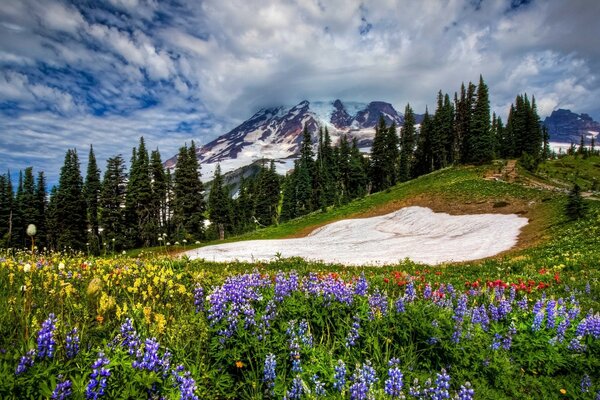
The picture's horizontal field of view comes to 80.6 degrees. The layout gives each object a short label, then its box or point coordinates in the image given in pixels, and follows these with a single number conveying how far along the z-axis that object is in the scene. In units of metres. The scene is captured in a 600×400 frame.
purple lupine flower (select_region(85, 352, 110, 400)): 2.94
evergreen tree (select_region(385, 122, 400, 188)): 91.19
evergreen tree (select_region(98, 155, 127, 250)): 62.78
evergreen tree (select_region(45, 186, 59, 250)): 65.75
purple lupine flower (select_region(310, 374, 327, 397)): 3.52
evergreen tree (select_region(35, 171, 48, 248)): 68.69
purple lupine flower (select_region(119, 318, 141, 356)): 3.48
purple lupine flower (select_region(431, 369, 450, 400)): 3.36
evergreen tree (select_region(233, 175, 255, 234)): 97.62
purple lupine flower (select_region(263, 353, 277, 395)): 3.76
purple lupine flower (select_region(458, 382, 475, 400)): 3.23
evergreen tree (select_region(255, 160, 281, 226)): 93.12
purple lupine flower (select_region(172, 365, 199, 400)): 3.24
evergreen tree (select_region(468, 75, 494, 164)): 66.44
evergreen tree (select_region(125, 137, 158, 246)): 64.25
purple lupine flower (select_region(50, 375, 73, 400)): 2.81
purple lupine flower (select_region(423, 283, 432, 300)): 6.58
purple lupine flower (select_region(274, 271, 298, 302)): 5.17
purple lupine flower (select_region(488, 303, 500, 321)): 5.63
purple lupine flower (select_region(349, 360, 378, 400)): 3.29
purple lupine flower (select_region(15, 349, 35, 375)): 2.88
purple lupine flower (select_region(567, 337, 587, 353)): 4.98
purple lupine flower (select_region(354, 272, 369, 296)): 5.62
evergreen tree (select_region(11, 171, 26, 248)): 67.38
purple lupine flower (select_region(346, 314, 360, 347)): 4.48
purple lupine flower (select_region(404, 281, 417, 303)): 5.81
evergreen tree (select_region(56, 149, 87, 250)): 63.16
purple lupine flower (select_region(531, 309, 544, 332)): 5.14
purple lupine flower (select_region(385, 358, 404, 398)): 3.46
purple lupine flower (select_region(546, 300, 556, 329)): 5.35
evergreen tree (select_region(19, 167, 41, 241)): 68.00
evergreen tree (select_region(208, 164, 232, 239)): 85.56
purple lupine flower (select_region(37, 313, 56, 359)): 3.10
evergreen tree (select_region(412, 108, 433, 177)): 92.38
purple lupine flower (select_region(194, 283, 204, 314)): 5.15
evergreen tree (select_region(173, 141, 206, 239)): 61.28
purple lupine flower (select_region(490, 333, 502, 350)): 4.63
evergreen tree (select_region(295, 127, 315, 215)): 90.95
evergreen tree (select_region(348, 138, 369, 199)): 93.64
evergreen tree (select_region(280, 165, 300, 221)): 89.94
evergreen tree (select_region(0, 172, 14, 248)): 68.64
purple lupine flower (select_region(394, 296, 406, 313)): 5.05
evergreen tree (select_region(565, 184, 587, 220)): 23.23
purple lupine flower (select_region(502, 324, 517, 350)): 4.79
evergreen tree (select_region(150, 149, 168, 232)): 67.31
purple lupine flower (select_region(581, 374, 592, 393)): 4.25
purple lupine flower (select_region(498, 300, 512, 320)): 5.61
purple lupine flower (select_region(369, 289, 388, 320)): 5.01
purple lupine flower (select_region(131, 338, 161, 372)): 3.28
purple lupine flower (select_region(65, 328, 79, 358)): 3.35
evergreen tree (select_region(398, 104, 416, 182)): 92.89
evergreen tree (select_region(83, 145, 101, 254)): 69.00
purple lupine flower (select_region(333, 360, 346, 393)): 3.60
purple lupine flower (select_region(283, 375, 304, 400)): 3.55
